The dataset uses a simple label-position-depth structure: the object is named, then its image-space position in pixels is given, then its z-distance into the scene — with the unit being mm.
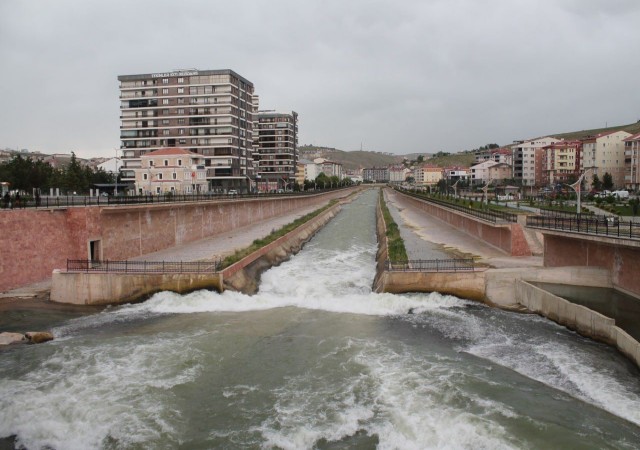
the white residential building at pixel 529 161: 150250
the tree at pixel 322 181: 189812
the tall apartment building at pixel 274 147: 138250
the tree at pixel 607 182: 98938
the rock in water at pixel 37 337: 19281
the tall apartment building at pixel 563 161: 127250
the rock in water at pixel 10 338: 19047
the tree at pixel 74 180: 72938
